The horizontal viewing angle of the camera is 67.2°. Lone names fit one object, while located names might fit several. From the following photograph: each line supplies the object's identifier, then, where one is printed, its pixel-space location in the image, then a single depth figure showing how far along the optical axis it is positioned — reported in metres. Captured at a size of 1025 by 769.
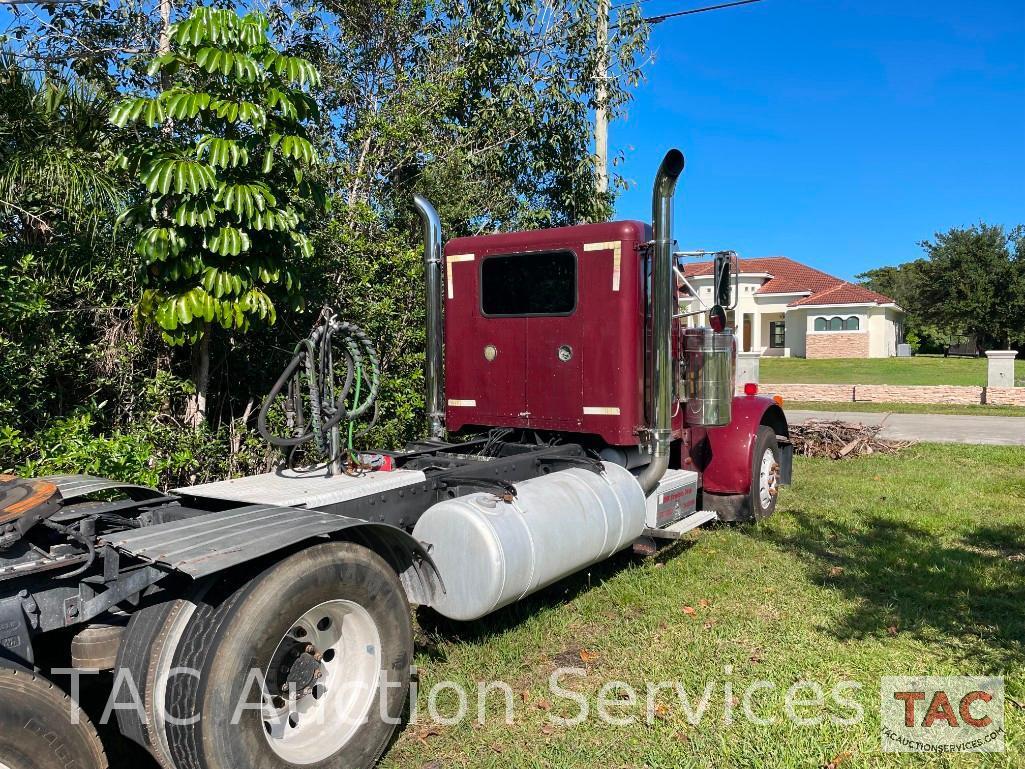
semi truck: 2.69
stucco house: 39.53
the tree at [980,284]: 40.69
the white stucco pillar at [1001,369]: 19.27
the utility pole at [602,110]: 11.46
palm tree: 5.19
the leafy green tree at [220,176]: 5.14
